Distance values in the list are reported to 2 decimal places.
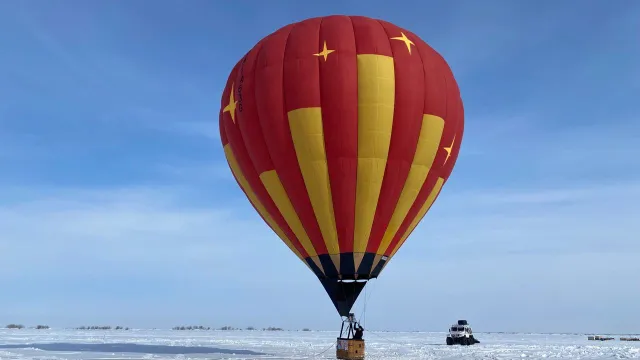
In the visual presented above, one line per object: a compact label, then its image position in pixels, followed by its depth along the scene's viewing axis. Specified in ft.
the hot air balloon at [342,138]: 62.85
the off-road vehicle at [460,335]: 128.06
